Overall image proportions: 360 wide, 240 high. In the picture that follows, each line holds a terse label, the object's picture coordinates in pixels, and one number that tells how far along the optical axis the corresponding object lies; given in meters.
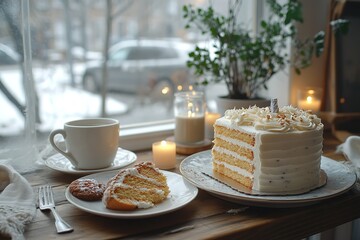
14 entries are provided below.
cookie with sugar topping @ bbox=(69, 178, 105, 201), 0.87
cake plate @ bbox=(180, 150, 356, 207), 0.84
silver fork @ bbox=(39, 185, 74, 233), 0.77
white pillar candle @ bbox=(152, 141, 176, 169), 1.15
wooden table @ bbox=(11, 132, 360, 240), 0.76
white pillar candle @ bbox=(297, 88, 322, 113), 1.55
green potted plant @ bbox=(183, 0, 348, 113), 1.37
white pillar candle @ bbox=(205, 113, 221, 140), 1.44
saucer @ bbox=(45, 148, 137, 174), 1.05
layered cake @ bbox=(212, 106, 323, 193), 0.87
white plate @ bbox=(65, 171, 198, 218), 0.79
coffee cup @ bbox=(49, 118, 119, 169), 1.03
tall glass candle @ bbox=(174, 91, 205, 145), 1.32
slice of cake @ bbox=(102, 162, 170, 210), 0.81
